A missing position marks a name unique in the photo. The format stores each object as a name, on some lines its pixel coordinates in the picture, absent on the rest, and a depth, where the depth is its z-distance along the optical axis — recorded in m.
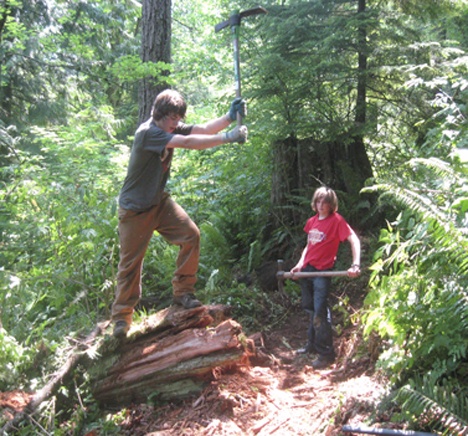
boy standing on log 4.38
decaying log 4.38
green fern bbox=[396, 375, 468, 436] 2.56
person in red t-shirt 5.00
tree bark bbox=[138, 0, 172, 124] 7.67
